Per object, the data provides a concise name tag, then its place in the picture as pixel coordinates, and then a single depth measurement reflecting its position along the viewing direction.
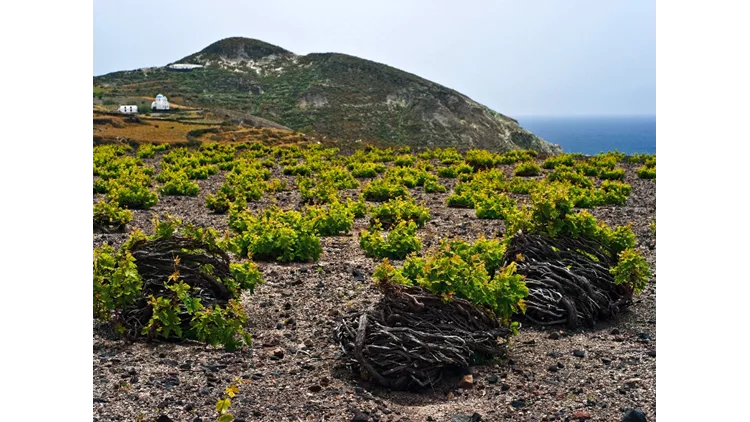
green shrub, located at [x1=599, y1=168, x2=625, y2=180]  19.52
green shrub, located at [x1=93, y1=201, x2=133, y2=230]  12.08
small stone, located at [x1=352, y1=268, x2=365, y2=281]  8.59
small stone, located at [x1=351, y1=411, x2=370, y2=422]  4.70
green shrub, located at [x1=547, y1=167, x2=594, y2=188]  18.17
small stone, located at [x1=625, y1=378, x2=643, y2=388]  5.38
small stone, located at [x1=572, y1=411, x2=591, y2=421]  4.84
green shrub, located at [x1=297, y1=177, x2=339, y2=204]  15.52
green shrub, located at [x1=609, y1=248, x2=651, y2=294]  7.28
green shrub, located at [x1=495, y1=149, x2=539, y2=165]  24.86
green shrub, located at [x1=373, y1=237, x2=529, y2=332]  5.86
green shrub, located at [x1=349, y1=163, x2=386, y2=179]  21.78
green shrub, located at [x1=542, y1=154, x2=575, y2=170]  22.77
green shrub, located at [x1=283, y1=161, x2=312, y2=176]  22.82
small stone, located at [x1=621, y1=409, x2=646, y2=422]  4.68
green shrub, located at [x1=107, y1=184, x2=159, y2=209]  15.08
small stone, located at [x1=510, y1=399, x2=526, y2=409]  5.03
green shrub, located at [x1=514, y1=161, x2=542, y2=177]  21.48
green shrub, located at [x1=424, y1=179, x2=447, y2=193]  17.81
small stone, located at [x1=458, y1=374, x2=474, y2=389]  5.41
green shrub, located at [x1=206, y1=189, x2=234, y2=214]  14.94
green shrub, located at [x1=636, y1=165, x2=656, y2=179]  19.59
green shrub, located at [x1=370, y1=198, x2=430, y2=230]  12.62
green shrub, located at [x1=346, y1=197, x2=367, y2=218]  13.70
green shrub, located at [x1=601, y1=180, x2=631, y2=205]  15.45
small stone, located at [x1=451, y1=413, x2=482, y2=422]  4.75
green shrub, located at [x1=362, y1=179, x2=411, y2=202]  16.41
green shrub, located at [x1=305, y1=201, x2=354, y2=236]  11.62
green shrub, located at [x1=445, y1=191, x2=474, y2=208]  15.45
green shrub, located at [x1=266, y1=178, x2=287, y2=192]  18.42
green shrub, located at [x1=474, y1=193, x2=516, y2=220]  13.49
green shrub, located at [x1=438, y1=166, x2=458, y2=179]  21.08
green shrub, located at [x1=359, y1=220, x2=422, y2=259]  9.84
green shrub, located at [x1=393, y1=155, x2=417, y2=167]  24.06
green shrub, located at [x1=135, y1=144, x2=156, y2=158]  28.52
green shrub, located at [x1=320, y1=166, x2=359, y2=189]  18.83
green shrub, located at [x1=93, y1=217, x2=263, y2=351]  5.92
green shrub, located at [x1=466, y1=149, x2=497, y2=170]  23.73
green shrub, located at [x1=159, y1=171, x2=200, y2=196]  17.77
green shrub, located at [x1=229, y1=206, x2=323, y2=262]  9.48
